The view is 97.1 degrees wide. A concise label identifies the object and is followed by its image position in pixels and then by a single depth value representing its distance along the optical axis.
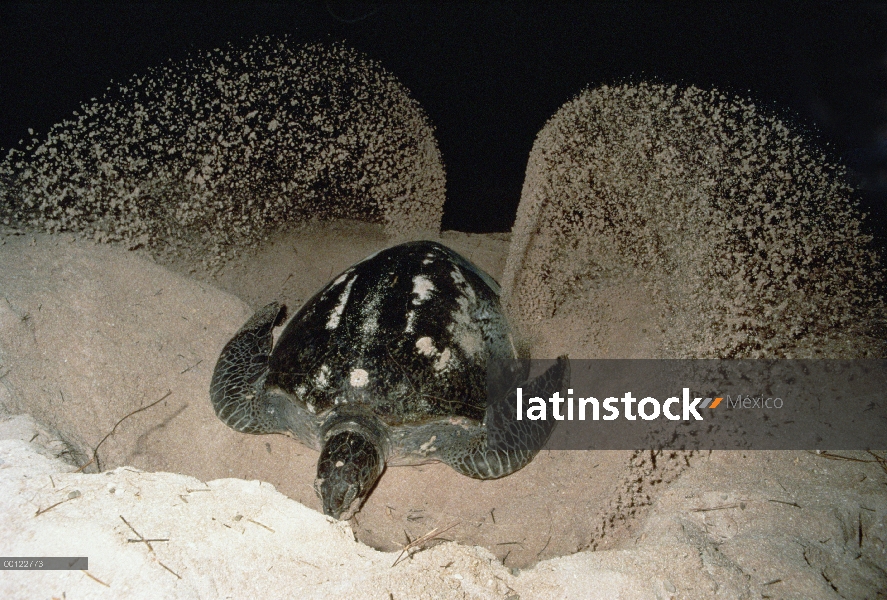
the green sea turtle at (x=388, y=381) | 2.16
